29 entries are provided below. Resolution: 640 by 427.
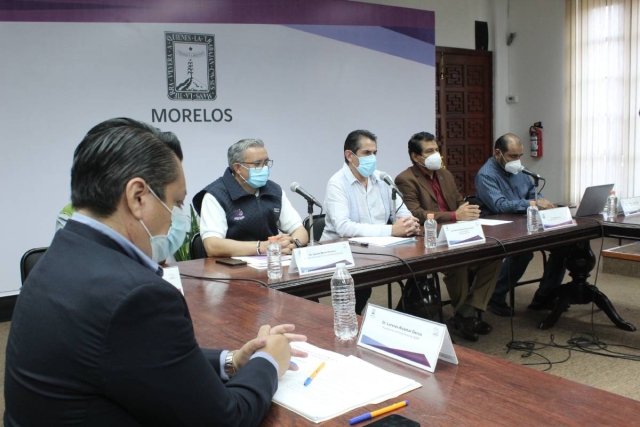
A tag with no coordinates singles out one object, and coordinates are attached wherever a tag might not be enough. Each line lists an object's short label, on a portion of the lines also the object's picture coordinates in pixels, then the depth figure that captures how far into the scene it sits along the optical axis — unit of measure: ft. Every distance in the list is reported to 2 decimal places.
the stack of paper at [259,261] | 8.32
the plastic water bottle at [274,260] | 7.57
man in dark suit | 2.83
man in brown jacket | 11.83
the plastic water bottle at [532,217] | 10.84
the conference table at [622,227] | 10.69
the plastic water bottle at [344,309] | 5.05
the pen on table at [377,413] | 3.51
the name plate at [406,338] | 4.28
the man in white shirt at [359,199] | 10.92
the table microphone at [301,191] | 9.03
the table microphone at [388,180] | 10.35
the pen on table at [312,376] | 4.05
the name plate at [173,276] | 6.72
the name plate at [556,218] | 10.82
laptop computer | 12.17
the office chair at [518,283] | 13.07
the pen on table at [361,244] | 9.56
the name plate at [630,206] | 12.07
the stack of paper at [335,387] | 3.72
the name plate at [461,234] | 9.43
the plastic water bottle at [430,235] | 9.43
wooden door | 22.08
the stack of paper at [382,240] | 9.67
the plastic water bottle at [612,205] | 12.39
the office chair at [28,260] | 8.52
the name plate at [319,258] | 7.72
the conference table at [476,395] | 3.47
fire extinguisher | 23.17
